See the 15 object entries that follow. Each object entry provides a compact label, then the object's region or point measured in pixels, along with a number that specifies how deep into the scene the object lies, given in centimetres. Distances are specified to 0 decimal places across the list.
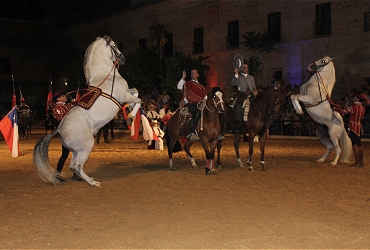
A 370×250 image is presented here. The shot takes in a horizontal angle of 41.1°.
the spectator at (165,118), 1702
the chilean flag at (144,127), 1276
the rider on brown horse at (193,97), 1238
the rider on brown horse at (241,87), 1354
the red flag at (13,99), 1604
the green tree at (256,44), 3422
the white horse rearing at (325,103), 1384
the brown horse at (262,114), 1292
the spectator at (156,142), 1889
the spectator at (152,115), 1980
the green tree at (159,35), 4081
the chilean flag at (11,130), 1384
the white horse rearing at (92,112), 1020
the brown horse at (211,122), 1208
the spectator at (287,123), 2577
